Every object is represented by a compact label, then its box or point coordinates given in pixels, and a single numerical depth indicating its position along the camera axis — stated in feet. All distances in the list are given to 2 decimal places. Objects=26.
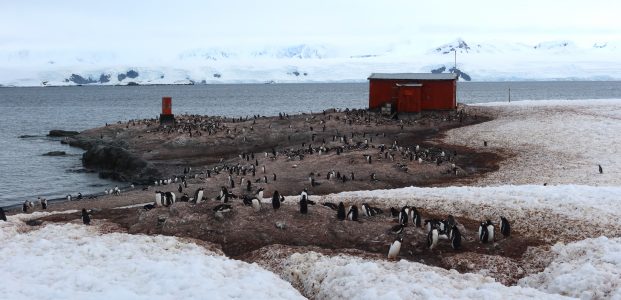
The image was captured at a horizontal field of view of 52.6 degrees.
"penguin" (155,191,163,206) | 91.30
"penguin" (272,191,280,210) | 77.41
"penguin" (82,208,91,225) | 80.84
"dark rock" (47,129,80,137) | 273.95
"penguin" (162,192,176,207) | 89.35
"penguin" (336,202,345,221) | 75.82
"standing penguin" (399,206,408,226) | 76.07
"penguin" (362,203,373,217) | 81.20
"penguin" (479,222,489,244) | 70.49
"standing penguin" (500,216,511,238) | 71.51
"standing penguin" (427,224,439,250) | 68.69
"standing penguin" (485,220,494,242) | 70.28
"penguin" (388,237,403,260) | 65.67
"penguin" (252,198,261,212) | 78.69
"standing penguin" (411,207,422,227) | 75.36
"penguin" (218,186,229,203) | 85.54
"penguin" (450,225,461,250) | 68.95
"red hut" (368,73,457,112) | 212.43
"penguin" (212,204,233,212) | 78.01
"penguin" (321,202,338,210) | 86.07
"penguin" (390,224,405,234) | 72.90
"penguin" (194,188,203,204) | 91.30
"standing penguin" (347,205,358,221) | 77.56
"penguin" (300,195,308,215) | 76.74
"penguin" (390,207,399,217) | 82.07
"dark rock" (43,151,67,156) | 211.37
